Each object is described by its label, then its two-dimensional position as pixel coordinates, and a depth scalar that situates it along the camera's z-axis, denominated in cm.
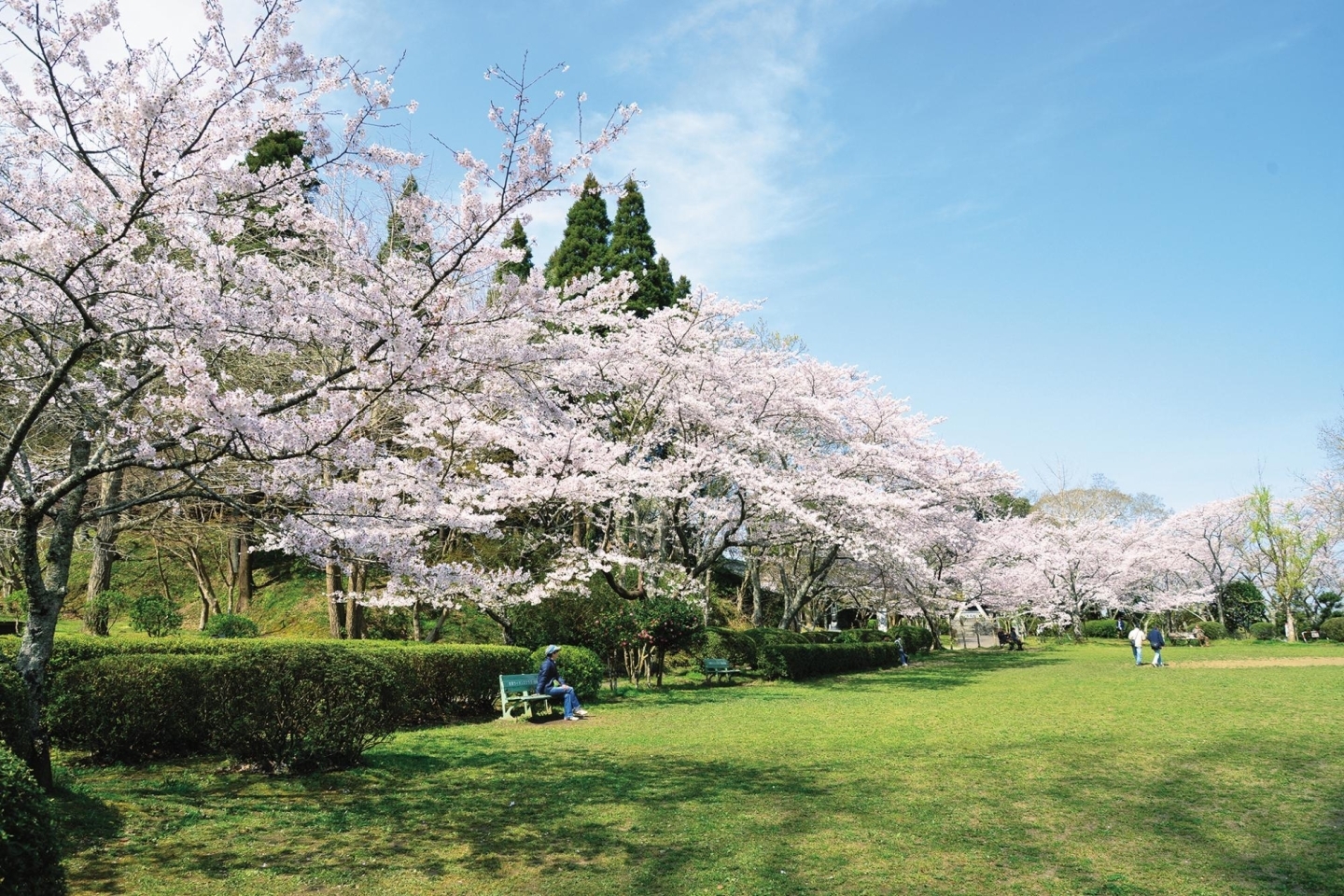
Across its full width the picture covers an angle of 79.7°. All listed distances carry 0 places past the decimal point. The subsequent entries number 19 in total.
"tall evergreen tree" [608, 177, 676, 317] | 3009
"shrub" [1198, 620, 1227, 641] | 4134
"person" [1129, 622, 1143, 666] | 2328
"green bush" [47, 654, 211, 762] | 736
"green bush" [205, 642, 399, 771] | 696
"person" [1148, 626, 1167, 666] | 2225
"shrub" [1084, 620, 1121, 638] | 4362
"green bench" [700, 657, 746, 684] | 1745
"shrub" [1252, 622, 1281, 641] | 4166
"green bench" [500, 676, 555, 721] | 1173
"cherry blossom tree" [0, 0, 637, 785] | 491
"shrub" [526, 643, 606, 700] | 1341
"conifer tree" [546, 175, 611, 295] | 3108
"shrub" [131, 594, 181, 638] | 1606
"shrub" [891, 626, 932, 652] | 2931
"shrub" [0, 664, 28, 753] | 515
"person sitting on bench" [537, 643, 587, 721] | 1171
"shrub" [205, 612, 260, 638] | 1589
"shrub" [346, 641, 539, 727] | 1081
